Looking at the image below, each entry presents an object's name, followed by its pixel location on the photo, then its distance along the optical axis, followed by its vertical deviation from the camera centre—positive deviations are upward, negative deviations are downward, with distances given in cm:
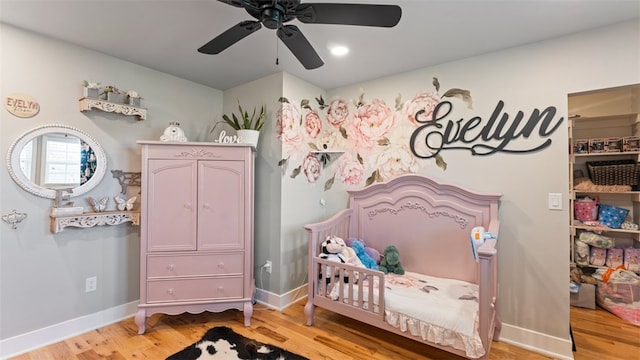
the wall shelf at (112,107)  219 +61
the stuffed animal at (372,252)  256 -66
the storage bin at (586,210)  283 -27
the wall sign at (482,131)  205 +43
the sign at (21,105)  193 +53
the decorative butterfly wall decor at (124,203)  240 -21
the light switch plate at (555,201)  198 -13
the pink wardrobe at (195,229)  221 -40
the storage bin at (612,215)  271 -32
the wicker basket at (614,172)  263 +11
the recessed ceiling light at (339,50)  219 +107
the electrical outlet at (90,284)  226 -87
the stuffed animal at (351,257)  237 -66
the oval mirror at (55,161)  198 +14
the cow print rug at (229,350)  189 -121
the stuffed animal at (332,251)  231 -60
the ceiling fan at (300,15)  123 +79
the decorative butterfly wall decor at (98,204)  228 -20
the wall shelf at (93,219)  207 -32
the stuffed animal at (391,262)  243 -72
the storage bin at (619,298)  248 -108
